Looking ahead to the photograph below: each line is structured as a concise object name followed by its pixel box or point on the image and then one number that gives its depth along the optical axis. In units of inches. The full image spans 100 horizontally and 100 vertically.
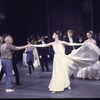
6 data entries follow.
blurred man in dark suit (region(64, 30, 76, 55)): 346.3
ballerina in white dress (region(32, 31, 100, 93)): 253.0
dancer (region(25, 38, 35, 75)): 392.8
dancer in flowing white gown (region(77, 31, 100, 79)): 333.4
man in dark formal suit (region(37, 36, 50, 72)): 427.2
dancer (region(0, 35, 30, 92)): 254.1
